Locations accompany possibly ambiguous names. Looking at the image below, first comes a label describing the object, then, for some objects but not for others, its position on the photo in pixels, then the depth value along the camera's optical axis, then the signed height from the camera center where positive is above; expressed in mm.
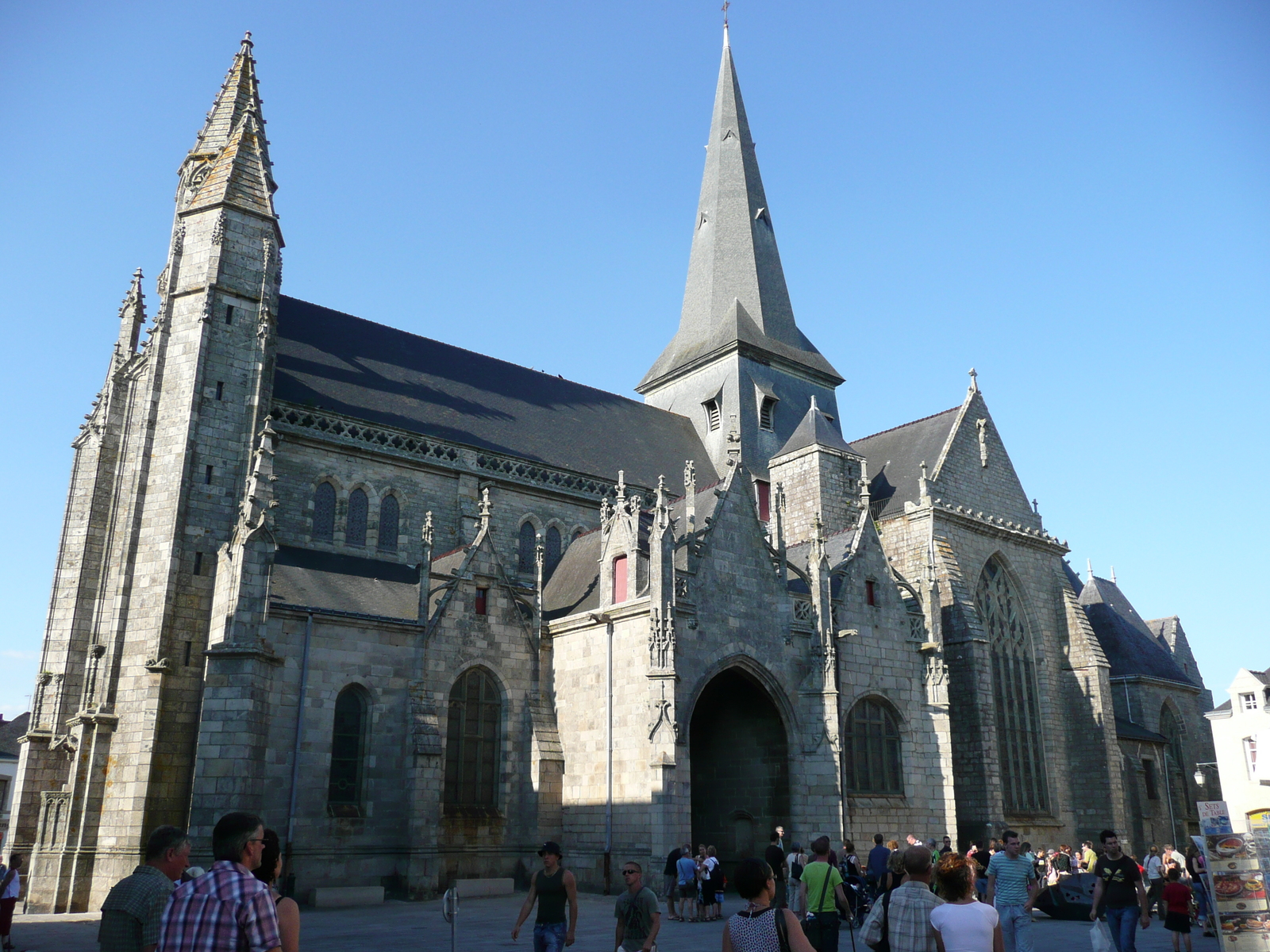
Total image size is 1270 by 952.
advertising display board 10617 -972
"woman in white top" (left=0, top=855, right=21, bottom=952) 11625 -1196
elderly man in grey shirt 5422 -571
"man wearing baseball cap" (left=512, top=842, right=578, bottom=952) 8820 -943
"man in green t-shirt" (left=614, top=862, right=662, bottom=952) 8172 -992
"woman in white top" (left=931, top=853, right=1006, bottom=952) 5242 -629
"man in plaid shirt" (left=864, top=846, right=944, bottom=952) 5664 -637
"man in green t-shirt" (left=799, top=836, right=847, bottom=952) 9477 -983
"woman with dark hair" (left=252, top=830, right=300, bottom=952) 4746 -503
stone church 19312 +3436
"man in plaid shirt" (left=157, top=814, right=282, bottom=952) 4270 -509
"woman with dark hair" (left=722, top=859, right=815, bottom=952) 5293 -652
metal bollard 9758 -1070
